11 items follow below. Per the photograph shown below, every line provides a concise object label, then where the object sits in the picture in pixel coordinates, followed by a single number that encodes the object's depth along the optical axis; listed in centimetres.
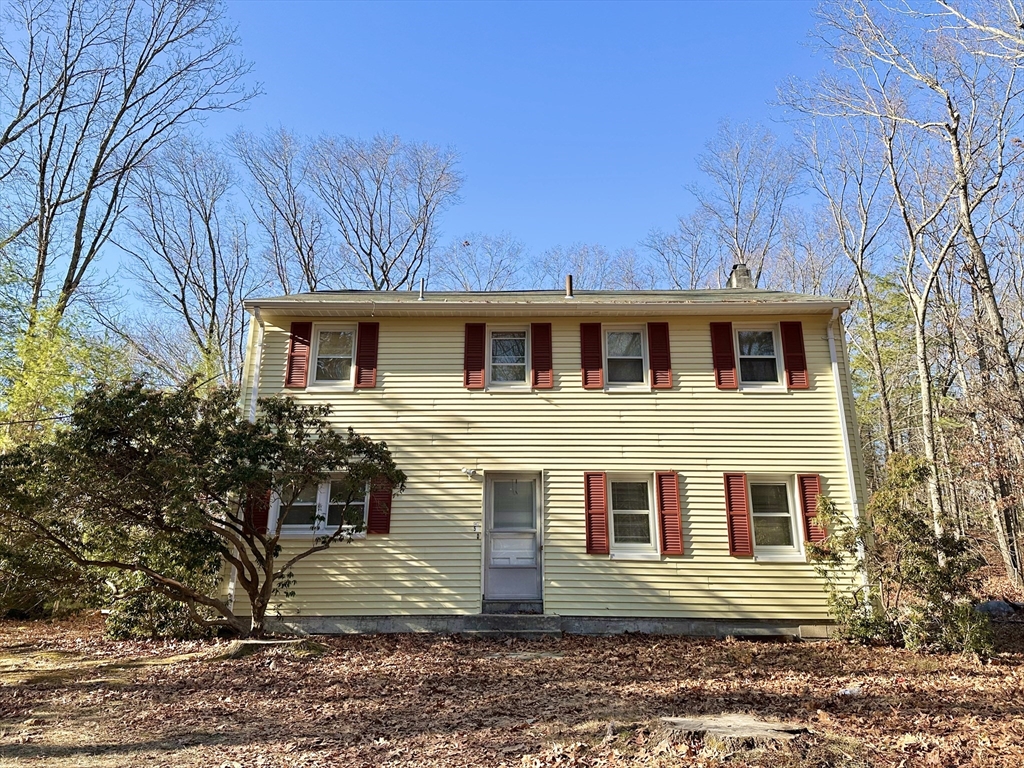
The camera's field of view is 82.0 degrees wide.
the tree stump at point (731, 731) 422
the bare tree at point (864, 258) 1747
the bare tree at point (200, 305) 2130
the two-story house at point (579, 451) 973
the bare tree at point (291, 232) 2397
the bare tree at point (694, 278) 2458
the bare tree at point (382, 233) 2438
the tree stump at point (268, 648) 793
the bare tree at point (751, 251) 2347
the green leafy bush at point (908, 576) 791
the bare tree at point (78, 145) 1455
